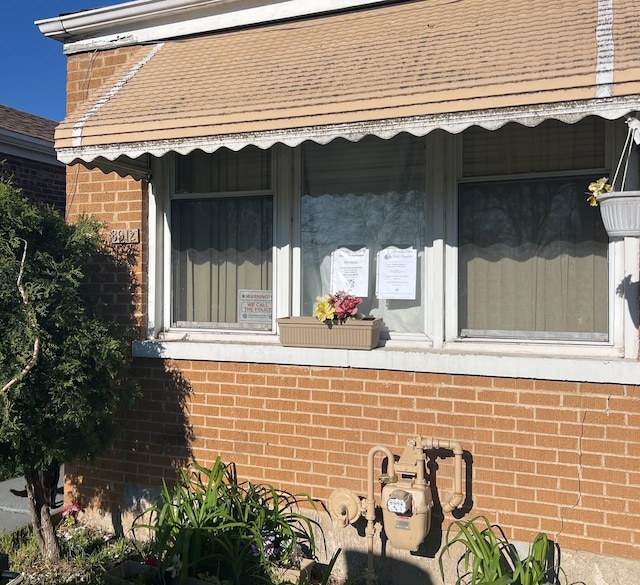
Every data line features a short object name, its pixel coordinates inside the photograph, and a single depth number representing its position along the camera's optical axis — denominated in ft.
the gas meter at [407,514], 13.52
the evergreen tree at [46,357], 13.94
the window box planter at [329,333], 15.08
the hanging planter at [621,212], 11.08
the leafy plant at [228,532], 13.78
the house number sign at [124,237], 17.58
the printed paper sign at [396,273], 15.58
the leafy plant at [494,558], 12.76
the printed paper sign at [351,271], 16.03
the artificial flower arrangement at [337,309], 15.24
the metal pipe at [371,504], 14.34
